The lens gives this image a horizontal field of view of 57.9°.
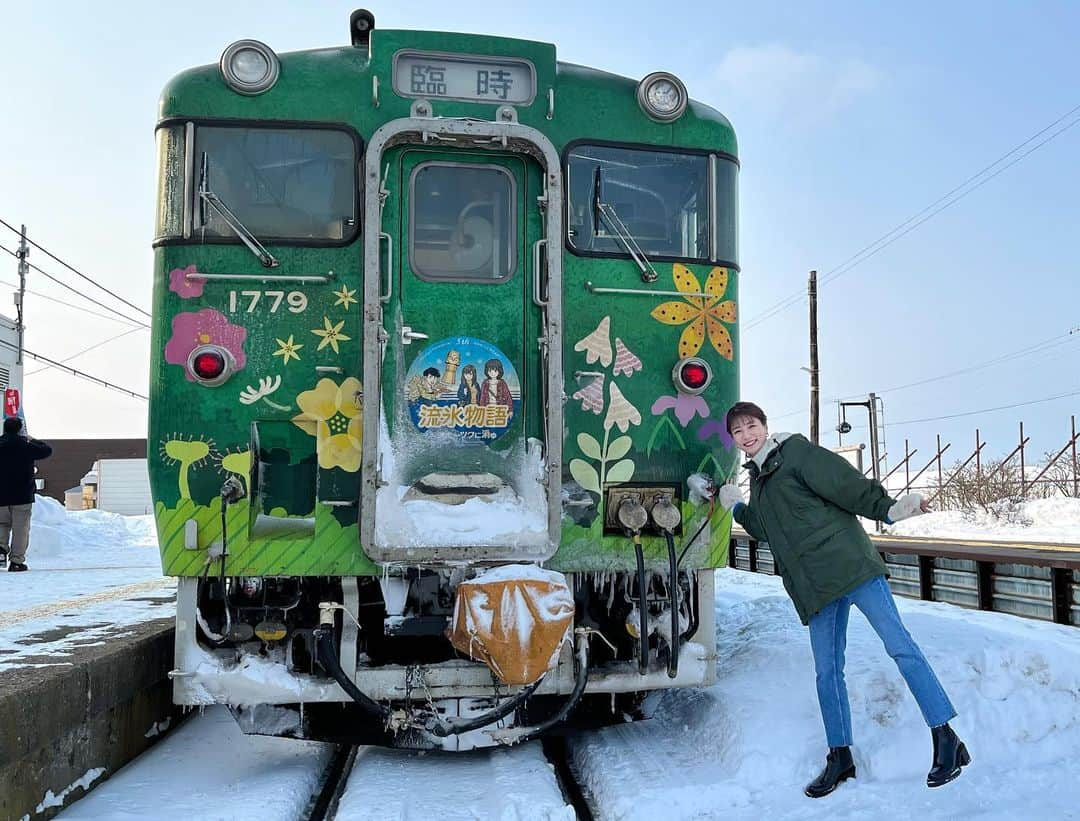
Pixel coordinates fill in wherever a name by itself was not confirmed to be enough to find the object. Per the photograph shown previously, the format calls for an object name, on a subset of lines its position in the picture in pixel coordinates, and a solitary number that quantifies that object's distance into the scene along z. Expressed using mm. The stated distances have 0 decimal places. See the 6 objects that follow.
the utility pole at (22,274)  28453
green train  4371
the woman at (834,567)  3953
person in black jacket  9828
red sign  22359
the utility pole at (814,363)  28141
